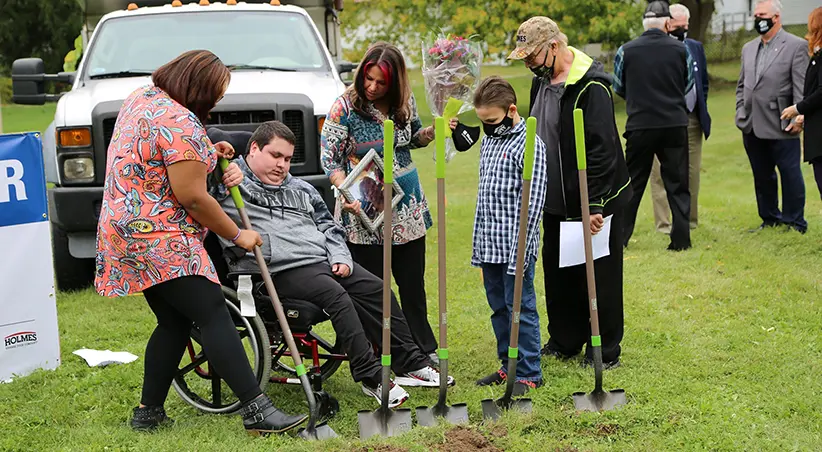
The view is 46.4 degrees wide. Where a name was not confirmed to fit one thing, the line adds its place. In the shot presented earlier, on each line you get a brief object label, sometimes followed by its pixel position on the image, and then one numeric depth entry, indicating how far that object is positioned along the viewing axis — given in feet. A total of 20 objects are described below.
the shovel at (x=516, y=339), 14.73
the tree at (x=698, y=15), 87.81
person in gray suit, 29.66
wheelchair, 15.52
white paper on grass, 19.56
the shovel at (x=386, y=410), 14.74
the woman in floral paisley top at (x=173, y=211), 13.73
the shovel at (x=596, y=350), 15.53
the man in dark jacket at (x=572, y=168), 16.75
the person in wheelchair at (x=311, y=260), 15.74
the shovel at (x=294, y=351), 14.78
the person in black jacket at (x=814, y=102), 26.94
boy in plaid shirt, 16.35
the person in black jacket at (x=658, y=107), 27.91
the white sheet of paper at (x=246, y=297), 15.16
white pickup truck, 23.85
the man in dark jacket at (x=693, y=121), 30.25
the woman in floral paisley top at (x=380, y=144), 16.85
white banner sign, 18.63
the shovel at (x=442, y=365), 14.21
